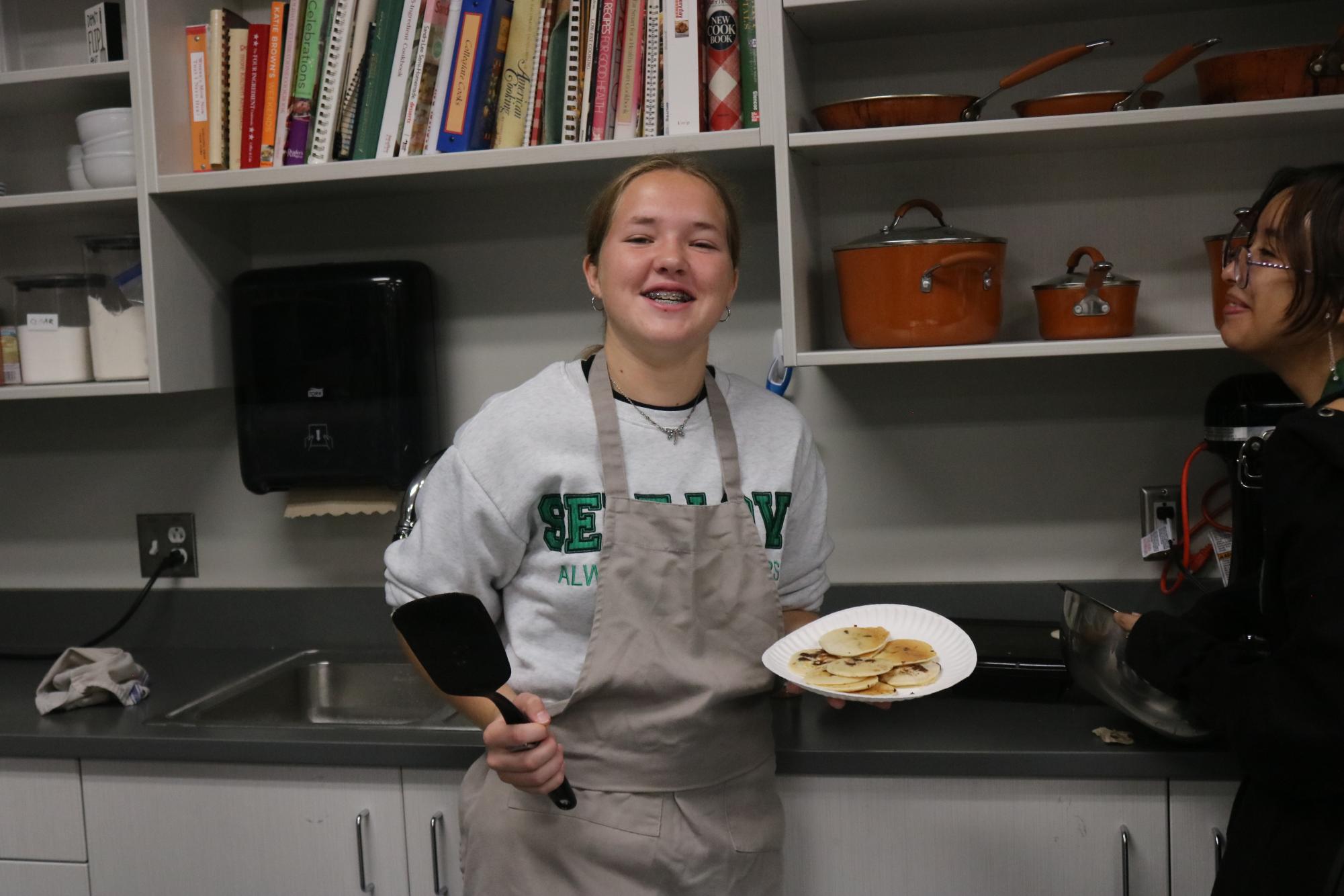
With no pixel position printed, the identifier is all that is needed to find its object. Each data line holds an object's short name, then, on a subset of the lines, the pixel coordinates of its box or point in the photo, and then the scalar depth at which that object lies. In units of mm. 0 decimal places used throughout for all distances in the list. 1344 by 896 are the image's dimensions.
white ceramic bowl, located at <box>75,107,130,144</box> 1831
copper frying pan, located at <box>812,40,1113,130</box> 1621
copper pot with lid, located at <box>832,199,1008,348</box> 1613
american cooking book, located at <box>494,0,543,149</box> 1762
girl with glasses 1082
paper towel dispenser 1925
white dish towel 1733
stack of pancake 1271
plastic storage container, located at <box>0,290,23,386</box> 1925
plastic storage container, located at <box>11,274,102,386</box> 1875
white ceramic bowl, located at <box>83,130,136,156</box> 1838
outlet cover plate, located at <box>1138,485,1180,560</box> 1862
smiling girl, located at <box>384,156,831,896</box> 1292
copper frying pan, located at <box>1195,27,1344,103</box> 1538
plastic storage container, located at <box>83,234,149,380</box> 1877
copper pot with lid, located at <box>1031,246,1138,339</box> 1627
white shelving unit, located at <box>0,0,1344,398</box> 1672
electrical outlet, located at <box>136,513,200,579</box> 2160
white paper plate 1276
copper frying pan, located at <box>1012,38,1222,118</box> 1557
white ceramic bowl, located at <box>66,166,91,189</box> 1908
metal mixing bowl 1383
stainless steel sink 1974
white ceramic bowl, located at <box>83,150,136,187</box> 1844
